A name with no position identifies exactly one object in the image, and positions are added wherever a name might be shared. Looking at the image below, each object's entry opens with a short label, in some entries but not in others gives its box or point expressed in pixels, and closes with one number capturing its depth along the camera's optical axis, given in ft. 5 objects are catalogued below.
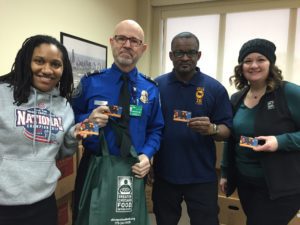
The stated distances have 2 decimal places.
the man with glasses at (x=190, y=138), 5.50
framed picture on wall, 8.24
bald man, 4.72
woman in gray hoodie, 3.65
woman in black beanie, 4.82
